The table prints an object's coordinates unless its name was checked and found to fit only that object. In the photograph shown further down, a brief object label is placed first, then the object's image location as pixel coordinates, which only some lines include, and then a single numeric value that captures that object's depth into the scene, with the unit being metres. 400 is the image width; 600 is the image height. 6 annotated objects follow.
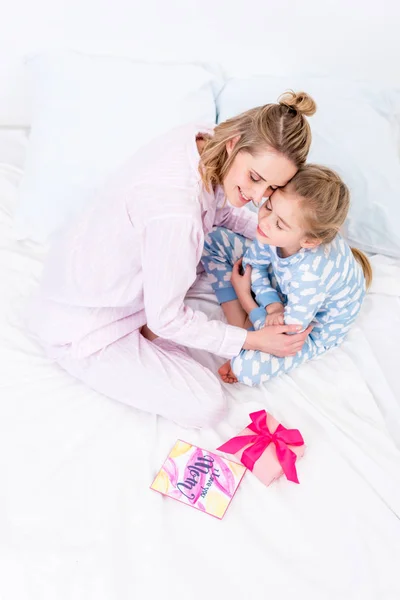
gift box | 1.18
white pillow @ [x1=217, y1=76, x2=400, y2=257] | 1.58
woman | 1.14
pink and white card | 1.14
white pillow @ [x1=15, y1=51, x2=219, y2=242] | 1.63
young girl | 1.21
